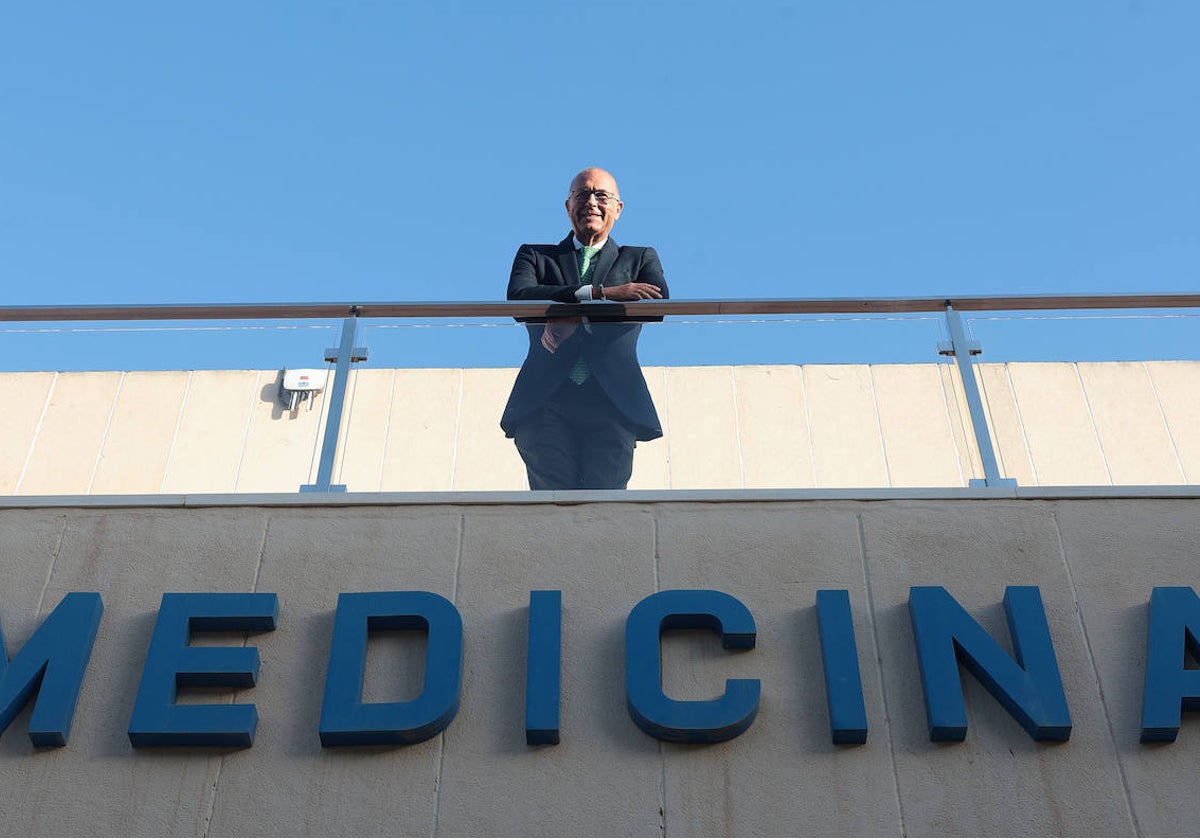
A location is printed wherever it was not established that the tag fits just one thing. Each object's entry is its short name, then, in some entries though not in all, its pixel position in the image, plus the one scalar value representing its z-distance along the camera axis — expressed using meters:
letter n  4.71
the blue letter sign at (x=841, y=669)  4.72
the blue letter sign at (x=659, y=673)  4.74
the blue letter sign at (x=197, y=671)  4.75
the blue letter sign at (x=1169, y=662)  4.70
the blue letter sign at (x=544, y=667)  4.75
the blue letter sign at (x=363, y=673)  4.74
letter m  4.79
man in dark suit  5.70
